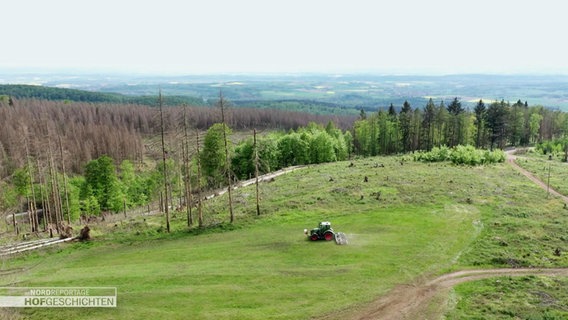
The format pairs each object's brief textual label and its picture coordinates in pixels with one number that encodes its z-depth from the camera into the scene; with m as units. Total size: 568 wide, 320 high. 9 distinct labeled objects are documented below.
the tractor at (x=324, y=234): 38.16
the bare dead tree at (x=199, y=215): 44.11
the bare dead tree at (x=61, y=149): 55.88
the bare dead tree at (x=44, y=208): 57.40
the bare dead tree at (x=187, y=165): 43.66
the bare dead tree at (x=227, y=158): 42.31
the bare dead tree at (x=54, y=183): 53.19
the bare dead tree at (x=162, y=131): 41.35
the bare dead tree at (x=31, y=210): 54.13
